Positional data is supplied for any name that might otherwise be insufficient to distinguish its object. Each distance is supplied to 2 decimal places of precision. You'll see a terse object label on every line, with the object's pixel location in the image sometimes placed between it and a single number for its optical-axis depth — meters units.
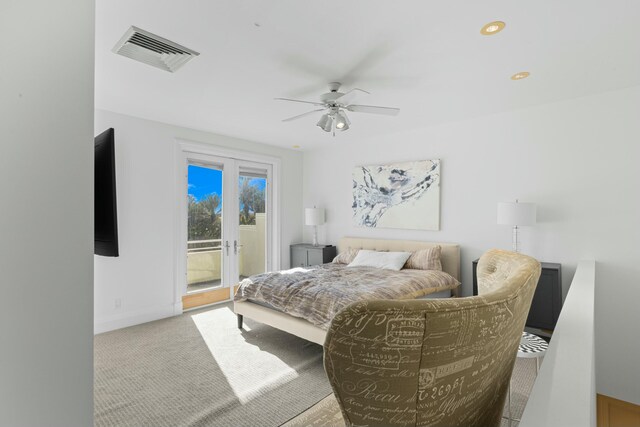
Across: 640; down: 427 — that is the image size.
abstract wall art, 4.39
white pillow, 4.20
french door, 4.58
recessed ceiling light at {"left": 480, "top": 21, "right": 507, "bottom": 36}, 1.99
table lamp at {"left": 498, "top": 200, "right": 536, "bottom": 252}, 3.26
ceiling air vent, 2.13
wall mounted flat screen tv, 1.28
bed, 2.90
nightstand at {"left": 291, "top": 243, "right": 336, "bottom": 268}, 5.29
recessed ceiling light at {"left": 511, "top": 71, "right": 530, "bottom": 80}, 2.71
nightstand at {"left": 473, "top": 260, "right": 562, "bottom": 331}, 3.12
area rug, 2.11
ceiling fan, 2.87
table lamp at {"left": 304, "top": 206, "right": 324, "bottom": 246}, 5.47
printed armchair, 0.64
